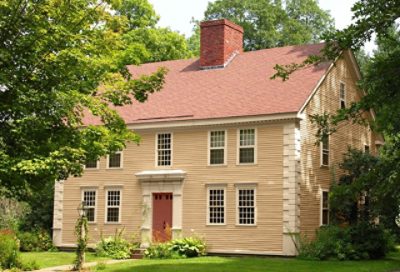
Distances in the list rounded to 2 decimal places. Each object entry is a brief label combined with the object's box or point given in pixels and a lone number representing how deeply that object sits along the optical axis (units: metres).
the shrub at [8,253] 21.03
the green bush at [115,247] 27.20
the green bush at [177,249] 25.98
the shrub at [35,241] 30.52
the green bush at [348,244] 24.69
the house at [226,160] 26.19
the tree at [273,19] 52.59
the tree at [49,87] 13.96
